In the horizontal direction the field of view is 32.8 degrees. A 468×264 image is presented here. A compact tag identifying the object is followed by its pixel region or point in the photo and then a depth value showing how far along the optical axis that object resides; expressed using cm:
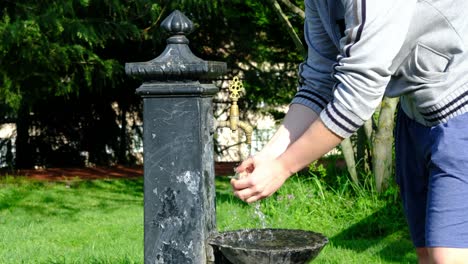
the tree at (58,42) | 960
